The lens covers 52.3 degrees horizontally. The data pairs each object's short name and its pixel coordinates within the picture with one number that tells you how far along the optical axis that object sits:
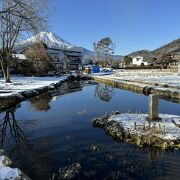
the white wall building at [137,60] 94.49
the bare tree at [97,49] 75.21
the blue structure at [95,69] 55.17
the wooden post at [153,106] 8.20
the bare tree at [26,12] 9.56
